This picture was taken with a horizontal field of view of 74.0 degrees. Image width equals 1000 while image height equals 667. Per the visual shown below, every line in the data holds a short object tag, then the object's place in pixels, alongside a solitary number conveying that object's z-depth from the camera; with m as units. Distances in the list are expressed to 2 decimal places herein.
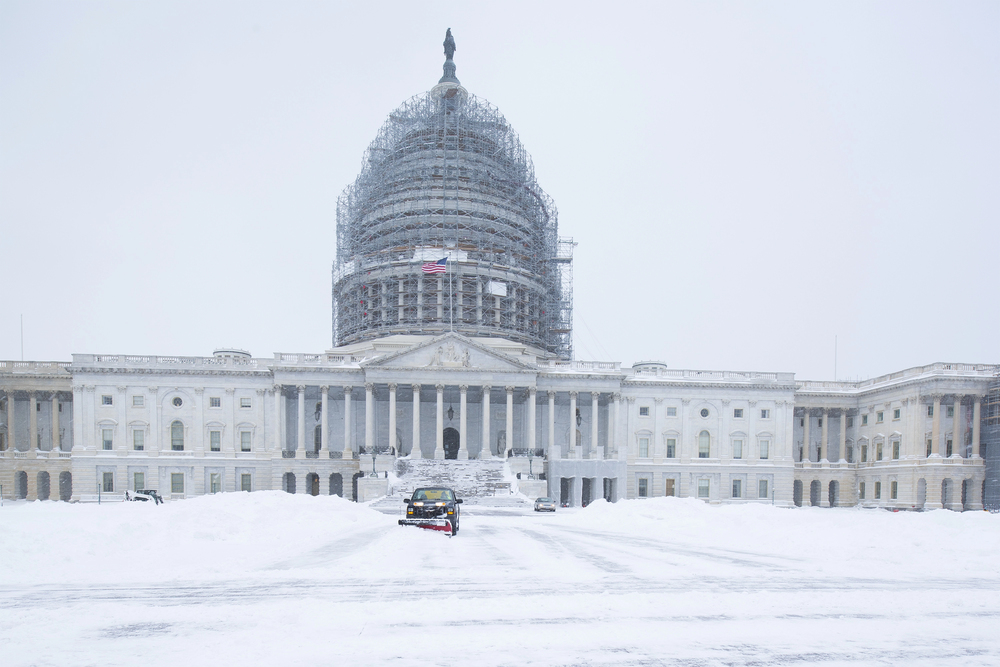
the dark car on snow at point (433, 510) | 27.60
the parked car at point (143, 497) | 47.15
